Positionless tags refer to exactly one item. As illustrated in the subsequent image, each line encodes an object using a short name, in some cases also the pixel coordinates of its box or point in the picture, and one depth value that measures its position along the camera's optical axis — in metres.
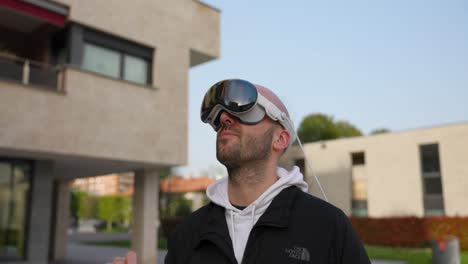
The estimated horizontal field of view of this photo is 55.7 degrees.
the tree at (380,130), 62.16
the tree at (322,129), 55.09
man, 1.79
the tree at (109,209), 49.56
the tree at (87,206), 50.19
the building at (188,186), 43.69
